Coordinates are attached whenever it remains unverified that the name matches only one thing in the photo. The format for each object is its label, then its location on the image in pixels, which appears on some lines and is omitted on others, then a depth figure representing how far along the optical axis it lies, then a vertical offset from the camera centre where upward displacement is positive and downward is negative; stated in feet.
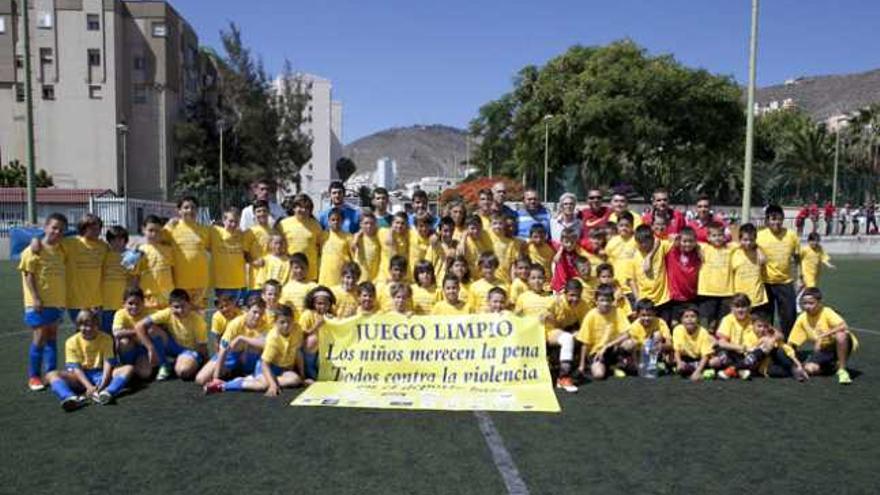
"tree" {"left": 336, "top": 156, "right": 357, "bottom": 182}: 217.97 +10.98
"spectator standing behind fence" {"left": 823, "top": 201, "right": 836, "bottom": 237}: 97.25 -1.34
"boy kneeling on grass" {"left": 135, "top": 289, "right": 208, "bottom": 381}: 21.86 -4.28
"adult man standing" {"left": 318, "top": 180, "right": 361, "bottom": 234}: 26.55 -0.35
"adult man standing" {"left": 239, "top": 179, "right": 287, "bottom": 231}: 27.35 +0.04
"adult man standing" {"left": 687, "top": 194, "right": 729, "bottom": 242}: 26.13 -0.48
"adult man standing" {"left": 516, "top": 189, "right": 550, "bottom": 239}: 27.22 -0.41
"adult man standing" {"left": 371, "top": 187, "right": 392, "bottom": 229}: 26.79 -0.14
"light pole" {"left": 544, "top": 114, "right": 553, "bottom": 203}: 131.85 +12.15
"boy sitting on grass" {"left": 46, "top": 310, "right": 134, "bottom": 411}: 19.95 -4.76
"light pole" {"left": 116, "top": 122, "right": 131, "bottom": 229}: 127.18 +13.00
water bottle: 22.84 -4.86
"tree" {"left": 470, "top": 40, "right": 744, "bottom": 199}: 128.06 +16.93
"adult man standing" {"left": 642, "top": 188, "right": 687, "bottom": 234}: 26.30 -0.20
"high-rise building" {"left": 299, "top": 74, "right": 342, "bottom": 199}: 340.39 +31.32
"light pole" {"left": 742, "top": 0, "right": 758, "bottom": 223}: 50.34 +5.73
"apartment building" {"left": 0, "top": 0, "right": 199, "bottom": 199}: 140.36 +22.71
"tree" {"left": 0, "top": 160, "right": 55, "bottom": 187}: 126.11 +4.32
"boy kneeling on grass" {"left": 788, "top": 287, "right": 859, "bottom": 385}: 23.15 -4.28
